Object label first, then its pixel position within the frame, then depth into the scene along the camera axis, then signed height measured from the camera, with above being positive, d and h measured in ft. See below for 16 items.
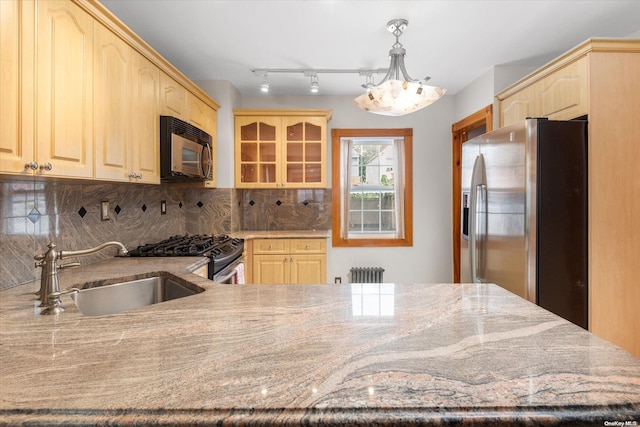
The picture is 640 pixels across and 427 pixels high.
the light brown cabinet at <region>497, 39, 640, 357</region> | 6.67 +0.53
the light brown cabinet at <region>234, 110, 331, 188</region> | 12.21 +2.34
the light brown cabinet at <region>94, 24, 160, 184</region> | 5.57 +1.90
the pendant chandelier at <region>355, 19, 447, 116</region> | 6.55 +2.35
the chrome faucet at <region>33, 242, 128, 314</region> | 3.62 -0.77
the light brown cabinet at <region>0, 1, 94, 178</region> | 3.91 +1.65
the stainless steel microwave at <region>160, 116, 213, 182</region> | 7.57 +1.52
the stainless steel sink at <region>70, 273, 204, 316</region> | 5.01 -1.31
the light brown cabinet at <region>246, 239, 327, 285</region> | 11.39 -1.67
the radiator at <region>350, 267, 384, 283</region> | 13.11 -2.45
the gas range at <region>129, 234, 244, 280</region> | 7.39 -0.88
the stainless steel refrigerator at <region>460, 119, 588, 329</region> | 6.53 -0.09
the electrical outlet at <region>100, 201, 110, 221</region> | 7.14 +0.04
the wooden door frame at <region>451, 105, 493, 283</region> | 12.97 +1.04
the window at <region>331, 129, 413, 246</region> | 13.26 +1.03
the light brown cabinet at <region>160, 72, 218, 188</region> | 7.91 +2.88
